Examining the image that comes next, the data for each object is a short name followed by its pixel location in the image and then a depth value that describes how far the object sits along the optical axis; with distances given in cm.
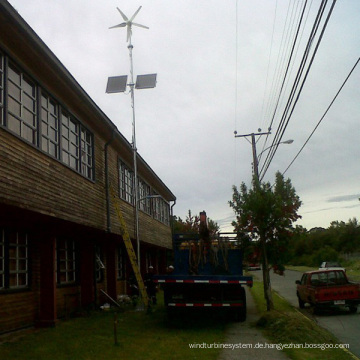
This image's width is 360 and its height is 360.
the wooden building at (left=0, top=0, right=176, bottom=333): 1029
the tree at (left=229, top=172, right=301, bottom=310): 1631
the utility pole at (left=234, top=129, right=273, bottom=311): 1594
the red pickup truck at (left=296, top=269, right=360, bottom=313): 1602
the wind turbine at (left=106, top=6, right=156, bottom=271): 1797
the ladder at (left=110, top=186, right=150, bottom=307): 1677
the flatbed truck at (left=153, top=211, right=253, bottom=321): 1302
